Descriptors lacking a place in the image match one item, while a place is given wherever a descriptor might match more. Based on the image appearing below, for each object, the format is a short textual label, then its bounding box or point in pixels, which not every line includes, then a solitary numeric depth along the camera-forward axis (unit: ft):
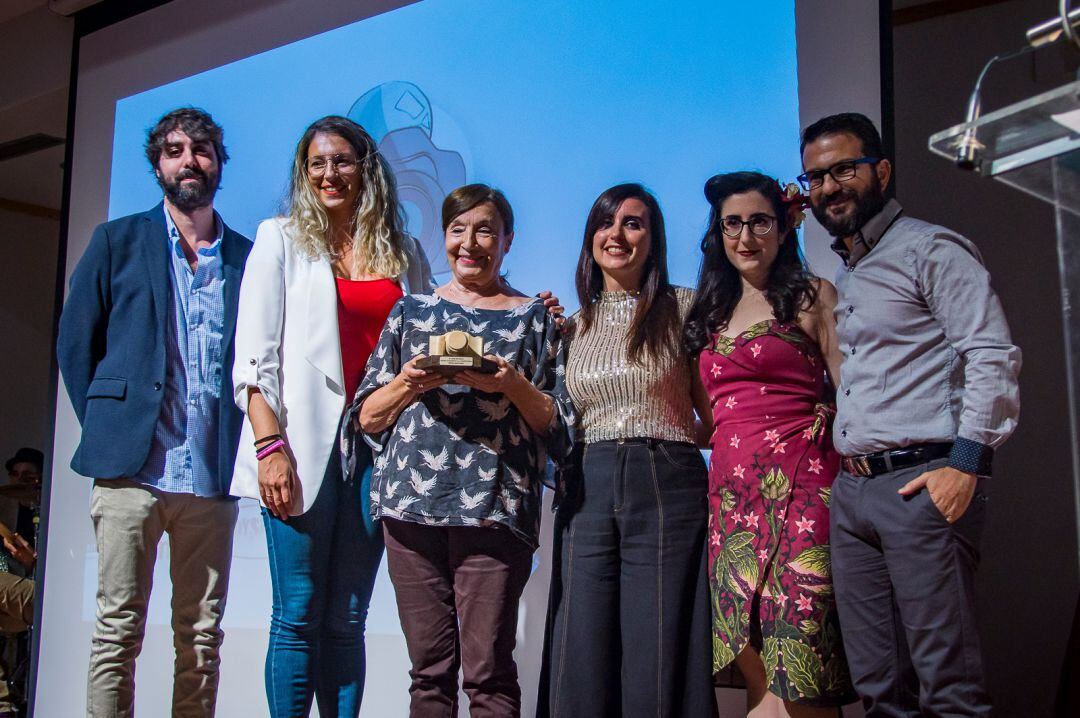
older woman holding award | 7.45
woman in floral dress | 6.82
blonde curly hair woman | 8.26
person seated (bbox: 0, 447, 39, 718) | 14.65
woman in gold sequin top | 7.25
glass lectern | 3.63
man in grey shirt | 6.16
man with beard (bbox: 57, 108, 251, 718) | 9.52
